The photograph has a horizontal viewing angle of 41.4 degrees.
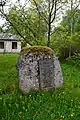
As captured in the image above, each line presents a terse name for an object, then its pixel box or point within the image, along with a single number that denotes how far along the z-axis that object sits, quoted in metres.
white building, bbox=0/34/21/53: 16.45
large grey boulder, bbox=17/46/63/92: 3.24
